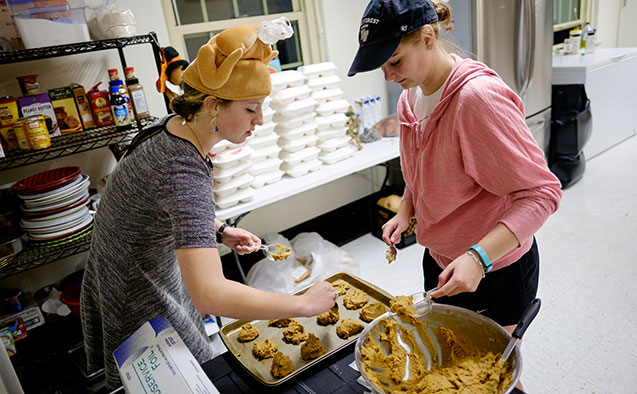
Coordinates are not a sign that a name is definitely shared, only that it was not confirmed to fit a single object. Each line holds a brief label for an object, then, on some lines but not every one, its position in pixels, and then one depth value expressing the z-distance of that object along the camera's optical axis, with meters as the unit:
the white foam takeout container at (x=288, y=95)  2.81
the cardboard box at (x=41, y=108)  2.16
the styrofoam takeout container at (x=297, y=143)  2.93
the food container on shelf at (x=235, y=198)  2.59
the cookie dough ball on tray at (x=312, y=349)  1.21
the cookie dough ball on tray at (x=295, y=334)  1.30
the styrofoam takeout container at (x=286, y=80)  2.80
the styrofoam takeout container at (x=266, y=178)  2.85
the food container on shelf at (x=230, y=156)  2.52
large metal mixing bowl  0.99
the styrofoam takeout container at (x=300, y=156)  2.94
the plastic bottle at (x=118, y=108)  2.31
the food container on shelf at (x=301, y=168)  2.96
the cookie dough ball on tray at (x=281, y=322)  1.37
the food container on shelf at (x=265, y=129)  2.77
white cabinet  4.06
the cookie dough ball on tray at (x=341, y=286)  1.51
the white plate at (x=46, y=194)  2.08
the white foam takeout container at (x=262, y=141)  2.76
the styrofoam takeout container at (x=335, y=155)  3.11
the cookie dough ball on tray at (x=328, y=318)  1.37
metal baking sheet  1.16
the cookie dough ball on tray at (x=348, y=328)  1.29
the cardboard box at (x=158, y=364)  0.93
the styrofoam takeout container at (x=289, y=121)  2.90
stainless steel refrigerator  3.39
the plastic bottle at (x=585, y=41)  4.70
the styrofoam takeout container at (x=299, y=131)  2.92
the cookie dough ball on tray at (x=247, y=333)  1.32
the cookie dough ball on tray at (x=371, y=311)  1.35
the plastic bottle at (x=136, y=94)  2.33
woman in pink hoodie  1.08
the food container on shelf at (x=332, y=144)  3.09
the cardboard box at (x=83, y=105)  2.32
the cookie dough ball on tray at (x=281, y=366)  1.16
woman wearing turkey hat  1.04
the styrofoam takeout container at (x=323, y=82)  3.01
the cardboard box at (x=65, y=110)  2.27
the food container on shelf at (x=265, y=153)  2.78
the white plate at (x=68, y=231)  2.15
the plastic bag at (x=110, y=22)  2.23
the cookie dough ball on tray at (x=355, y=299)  1.44
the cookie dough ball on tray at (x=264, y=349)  1.25
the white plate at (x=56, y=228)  2.14
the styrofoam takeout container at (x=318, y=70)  3.01
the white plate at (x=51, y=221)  2.13
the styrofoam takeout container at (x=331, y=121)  3.04
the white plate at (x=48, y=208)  2.11
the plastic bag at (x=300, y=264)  2.92
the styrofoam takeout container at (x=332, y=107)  3.03
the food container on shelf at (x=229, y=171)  2.53
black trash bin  3.94
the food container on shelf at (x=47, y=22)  2.00
